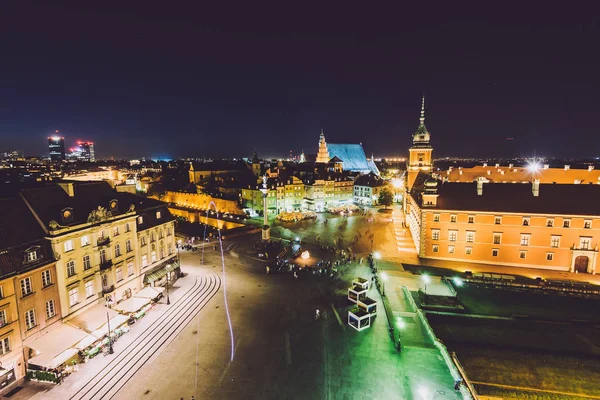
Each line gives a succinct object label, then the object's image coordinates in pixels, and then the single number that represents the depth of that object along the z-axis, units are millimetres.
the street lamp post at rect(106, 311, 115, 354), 23484
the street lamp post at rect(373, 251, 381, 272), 42062
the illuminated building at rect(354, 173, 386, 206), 90544
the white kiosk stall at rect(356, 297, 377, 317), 28188
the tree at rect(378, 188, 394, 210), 86312
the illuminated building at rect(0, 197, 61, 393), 20156
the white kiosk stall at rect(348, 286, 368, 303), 30166
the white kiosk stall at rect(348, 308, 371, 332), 26609
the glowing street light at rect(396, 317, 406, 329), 27281
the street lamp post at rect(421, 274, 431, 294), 35031
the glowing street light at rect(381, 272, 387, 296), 33762
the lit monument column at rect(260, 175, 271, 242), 51031
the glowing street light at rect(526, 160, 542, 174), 68875
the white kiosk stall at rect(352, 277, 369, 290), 30755
